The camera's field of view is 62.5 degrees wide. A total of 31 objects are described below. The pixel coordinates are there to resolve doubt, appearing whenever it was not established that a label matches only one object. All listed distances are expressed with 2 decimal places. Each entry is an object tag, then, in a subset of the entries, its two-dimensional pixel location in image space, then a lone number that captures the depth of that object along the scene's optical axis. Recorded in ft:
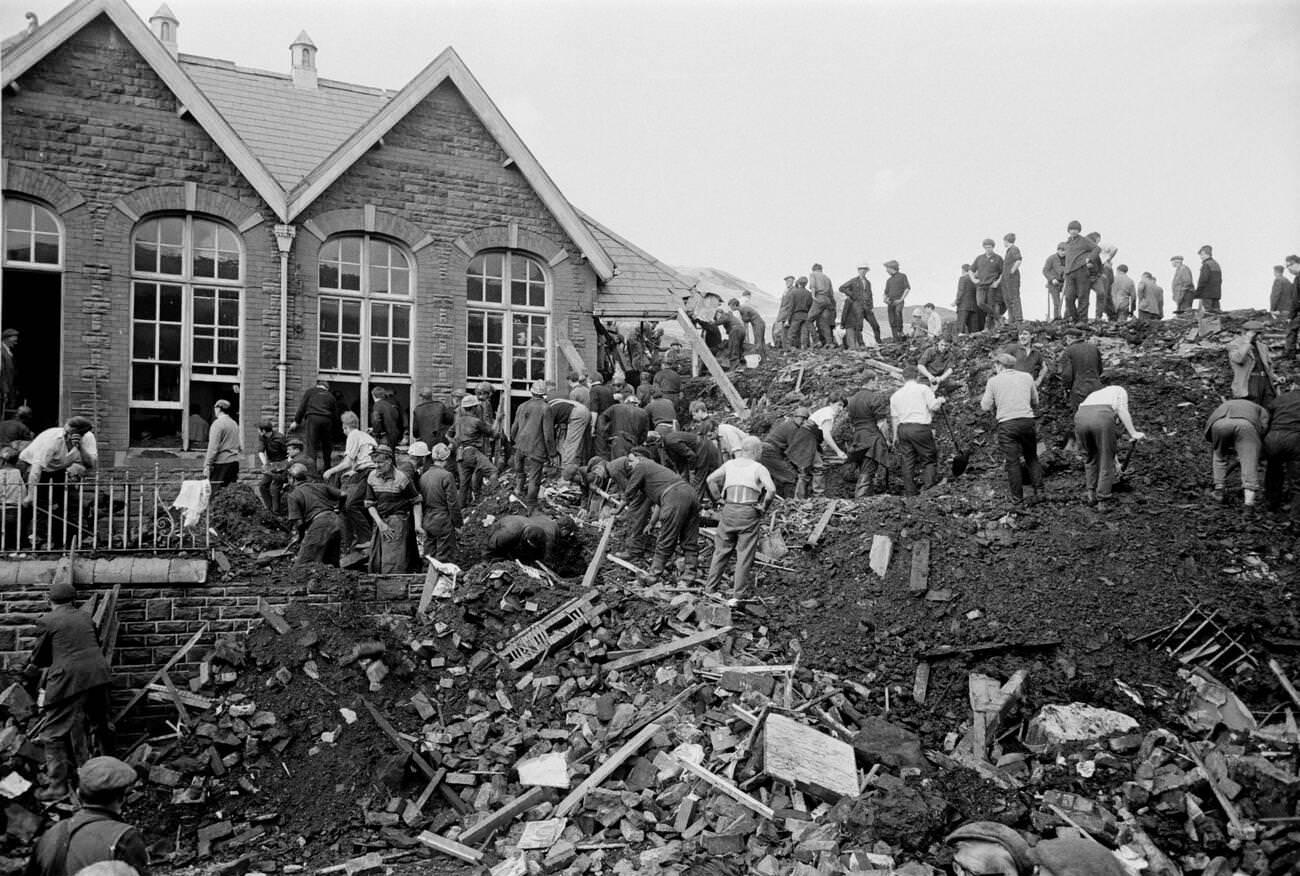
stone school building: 55.98
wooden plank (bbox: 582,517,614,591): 45.44
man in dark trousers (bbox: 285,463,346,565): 45.09
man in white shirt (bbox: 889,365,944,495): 50.34
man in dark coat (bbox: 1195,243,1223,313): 74.28
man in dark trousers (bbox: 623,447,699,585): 46.52
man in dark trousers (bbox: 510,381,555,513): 54.34
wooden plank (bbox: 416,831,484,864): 33.19
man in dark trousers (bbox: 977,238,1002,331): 74.33
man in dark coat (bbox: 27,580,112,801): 33.96
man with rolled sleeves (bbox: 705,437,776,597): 42.75
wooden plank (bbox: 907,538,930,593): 43.47
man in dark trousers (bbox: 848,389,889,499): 54.24
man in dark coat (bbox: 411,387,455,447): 58.85
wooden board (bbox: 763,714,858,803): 32.68
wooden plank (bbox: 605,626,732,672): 40.68
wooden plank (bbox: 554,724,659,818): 34.58
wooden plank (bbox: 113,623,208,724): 37.60
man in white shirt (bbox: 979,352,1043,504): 45.06
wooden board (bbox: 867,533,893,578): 44.78
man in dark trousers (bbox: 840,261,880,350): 78.81
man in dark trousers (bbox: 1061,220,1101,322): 70.95
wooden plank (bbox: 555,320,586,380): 67.67
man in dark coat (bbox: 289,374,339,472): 56.59
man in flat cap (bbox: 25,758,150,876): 16.26
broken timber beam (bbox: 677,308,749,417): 70.38
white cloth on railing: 42.47
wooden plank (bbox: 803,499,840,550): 47.60
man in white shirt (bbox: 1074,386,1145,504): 44.11
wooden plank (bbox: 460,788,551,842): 34.17
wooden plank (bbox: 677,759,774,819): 32.24
